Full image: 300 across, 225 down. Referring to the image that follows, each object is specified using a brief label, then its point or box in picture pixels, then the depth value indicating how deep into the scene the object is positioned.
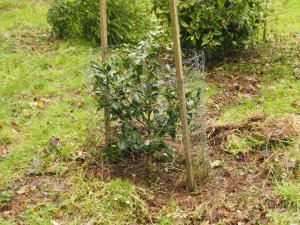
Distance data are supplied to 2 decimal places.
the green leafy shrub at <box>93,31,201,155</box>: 3.64
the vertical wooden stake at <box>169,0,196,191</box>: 3.23
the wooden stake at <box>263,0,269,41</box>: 7.34
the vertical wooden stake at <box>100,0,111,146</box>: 3.70
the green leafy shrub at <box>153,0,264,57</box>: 6.00
